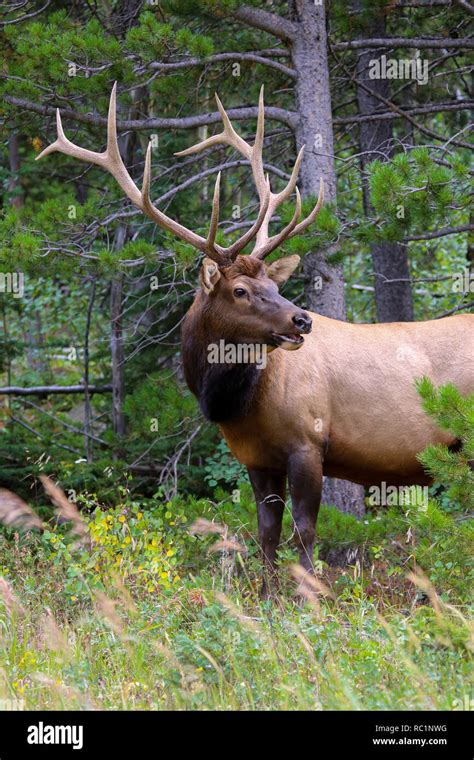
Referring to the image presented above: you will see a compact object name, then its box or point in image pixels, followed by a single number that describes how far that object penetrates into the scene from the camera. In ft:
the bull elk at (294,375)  42.63
